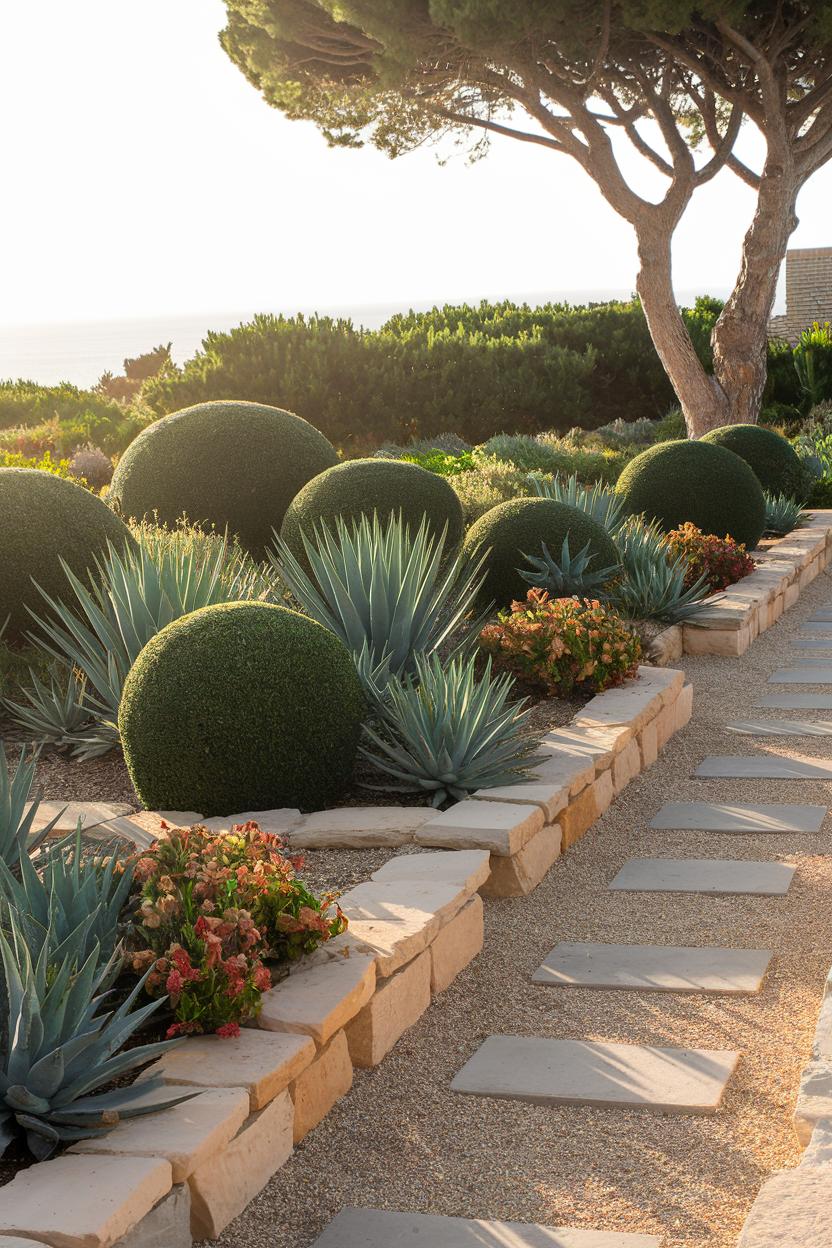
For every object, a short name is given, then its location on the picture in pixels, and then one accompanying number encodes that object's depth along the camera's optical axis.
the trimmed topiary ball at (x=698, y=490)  10.01
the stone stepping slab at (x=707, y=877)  4.36
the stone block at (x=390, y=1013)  3.24
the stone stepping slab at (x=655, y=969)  3.68
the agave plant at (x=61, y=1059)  2.45
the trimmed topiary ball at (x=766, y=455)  12.18
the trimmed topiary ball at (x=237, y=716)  4.43
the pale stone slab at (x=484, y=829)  4.16
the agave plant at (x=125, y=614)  5.33
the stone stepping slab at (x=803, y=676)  7.41
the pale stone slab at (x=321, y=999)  2.92
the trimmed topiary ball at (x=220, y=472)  8.59
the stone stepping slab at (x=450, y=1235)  2.51
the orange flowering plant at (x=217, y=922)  2.87
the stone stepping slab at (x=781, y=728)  6.35
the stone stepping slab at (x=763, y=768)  5.65
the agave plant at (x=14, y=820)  3.65
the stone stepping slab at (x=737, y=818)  4.99
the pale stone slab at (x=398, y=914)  3.38
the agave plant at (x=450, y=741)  4.70
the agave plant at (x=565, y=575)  7.29
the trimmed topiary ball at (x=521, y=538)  7.39
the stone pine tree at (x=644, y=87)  14.50
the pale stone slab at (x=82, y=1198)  2.11
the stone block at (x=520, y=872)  4.30
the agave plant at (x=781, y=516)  11.73
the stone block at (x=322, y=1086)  2.91
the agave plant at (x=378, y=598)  5.55
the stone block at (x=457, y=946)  3.68
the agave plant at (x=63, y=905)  2.82
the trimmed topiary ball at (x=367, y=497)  7.46
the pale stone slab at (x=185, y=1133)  2.38
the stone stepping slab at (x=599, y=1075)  3.06
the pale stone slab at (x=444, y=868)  3.87
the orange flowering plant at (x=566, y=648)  6.08
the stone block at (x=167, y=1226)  2.27
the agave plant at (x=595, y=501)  9.02
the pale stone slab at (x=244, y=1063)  2.67
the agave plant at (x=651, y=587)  7.88
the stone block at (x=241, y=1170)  2.48
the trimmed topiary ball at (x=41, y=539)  6.52
